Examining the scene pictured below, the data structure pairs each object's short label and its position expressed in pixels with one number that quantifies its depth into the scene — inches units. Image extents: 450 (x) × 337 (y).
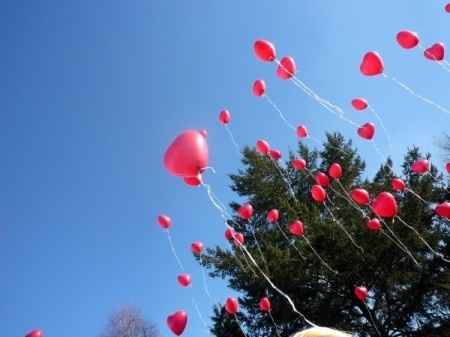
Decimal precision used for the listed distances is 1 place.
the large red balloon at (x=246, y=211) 315.3
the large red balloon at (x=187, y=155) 174.4
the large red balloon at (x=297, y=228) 340.2
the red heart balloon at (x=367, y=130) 293.0
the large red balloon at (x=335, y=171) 328.6
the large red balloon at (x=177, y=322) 224.8
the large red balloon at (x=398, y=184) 312.7
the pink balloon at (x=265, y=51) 241.1
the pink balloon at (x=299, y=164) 333.4
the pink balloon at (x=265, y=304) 333.7
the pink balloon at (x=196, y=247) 306.9
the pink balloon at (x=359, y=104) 277.4
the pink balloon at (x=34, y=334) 139.0
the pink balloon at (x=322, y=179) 336.2
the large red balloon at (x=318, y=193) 318.0
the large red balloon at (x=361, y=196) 297.4
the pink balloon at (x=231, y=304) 287.3
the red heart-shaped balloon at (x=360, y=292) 352.7
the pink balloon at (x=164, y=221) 285.3
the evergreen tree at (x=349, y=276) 511.2
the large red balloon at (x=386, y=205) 253.9
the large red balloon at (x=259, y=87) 277.4
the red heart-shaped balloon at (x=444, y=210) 272.7
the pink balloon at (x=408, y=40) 234.4
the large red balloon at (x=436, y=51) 235.8
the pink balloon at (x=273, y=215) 343.1
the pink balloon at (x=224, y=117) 278.7
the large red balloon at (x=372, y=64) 237.6
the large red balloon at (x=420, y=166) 305.5
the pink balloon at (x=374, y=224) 345.8
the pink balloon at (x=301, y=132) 311.0
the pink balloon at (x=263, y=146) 311.1
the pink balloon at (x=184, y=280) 287.6
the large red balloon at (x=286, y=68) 247.6
